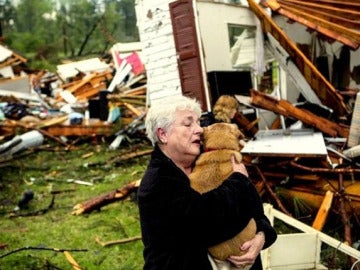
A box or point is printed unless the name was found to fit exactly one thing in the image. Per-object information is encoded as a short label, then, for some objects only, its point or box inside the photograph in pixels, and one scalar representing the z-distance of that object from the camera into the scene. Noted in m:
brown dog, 1.91
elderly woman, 1.77
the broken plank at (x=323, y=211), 4.66
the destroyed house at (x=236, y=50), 6.54
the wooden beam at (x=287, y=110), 6.08
